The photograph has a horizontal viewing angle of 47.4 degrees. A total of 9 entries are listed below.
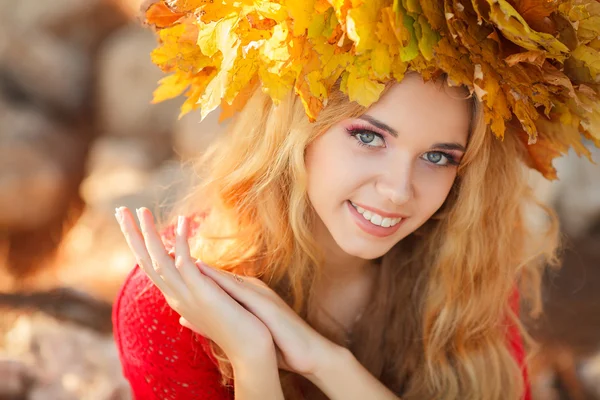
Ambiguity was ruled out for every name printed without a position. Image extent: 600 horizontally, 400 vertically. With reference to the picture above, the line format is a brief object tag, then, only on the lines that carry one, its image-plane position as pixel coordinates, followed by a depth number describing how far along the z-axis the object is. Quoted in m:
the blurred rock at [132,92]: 4.41
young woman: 1.63
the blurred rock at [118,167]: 3.96
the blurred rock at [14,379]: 2.76
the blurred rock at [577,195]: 3.83
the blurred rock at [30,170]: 3.83
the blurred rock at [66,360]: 2.82
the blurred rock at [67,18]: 4.33
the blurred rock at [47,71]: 4.30
